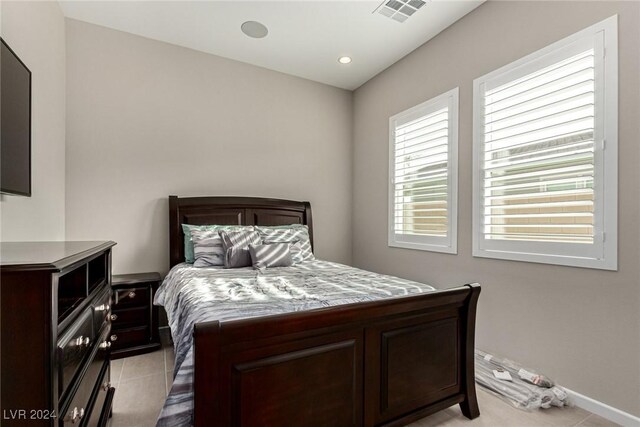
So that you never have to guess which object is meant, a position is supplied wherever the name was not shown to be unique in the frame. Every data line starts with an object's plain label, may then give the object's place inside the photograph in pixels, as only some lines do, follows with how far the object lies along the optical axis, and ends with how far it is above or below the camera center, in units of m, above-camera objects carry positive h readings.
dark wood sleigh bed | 1.23 -0.71
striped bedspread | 1.27 -0.50
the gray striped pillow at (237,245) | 2.86 -0.33
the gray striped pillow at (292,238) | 3.26 -0.30
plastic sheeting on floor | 2.04 -1.20
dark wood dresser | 0.89 -0.41
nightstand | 2.72 -0.95
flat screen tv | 1.53 +0.46
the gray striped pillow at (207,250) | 2.93 -0.38
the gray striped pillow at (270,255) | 2.81 -0.41
